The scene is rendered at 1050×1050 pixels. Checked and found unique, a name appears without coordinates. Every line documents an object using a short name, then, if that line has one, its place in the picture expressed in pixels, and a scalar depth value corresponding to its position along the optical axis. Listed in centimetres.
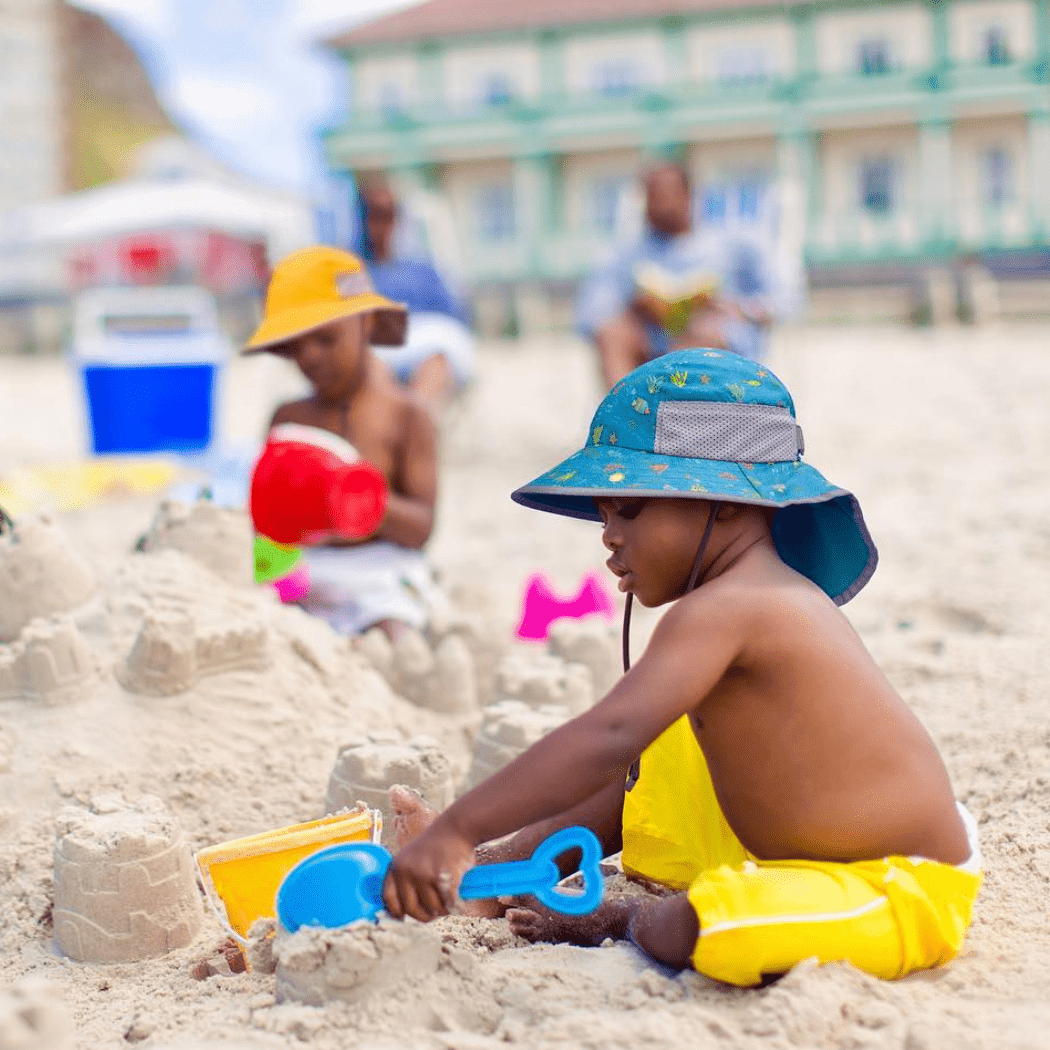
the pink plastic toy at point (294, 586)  307
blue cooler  570
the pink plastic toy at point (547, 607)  320
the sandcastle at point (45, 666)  218
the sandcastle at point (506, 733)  220
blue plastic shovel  147
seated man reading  527
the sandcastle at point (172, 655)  225
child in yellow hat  293
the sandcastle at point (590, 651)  273
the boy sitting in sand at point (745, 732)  144
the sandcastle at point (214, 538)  265
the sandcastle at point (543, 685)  243
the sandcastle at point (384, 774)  197
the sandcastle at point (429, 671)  273
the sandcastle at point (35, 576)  237
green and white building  1805
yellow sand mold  171
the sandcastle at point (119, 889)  178
